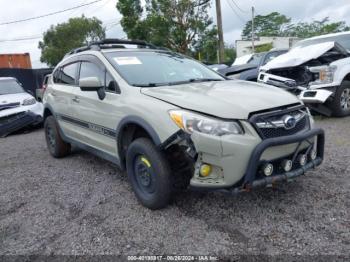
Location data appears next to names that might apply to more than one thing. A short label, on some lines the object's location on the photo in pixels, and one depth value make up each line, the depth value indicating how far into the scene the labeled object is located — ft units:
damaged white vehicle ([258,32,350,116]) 22.30
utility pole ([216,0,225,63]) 61.11
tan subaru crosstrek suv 8.98
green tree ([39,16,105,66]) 145.59
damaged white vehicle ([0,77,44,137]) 28.81
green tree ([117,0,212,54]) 71.26
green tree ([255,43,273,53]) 128.96
